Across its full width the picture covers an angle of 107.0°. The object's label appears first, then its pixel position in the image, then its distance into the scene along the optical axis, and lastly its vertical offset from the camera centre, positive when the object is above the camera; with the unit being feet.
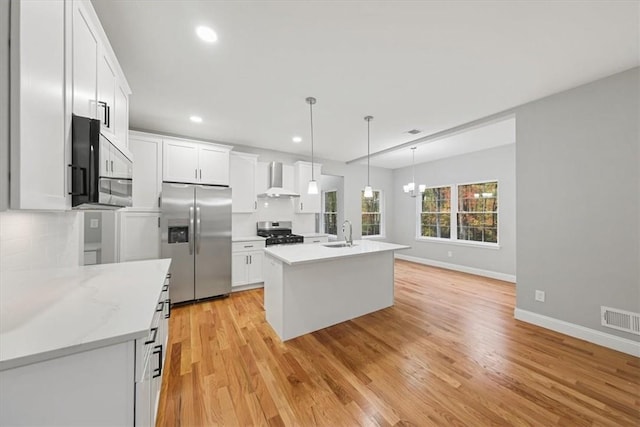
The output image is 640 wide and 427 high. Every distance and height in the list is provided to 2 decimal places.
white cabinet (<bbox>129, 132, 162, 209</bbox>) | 11.43 +2.19
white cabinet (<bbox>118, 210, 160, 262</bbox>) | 10.85 -1.00
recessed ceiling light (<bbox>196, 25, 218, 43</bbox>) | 5.96 +4.67
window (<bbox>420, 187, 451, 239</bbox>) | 19.85 +0.18
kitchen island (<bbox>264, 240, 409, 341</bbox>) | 8.53 -2.84
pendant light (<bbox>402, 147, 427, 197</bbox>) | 16.78 +3.84
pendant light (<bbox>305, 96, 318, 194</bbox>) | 10.54 +1.24
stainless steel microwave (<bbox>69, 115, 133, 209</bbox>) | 3.81 +0.83
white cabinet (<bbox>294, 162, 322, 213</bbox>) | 17.04 +2.14
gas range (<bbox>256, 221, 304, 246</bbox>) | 14.70 -1.24
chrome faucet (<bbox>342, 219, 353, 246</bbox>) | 10.88 -1.23
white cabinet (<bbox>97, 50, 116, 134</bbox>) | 5.06 +2.84
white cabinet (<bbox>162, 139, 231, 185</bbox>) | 12.17 +2.81
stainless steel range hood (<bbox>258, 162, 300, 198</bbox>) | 15.62 +2.44
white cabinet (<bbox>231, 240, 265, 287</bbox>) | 13.47 -2.80
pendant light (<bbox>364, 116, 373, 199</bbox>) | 11.32 +1.36
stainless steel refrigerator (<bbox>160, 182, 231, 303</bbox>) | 11.44 -1.23
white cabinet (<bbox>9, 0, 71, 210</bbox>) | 2.71 +1.38
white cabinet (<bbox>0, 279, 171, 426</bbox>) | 2.67 -2.16
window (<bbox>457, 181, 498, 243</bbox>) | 16.87 +0.24
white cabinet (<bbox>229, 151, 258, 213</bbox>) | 14.48 +2.07
